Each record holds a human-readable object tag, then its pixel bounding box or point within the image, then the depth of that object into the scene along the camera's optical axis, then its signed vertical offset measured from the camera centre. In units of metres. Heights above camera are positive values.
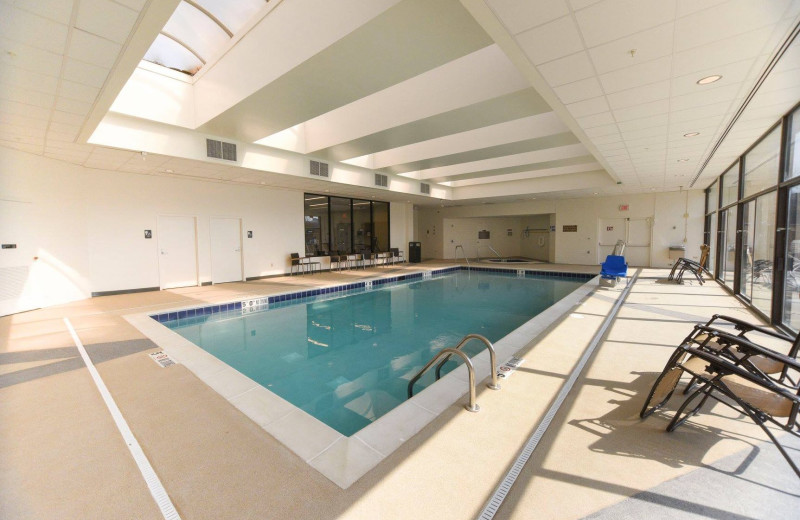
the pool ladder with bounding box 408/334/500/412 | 2.20 -0.93
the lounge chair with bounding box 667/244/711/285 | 7.62 -0.67
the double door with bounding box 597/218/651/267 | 11.44 +0.17
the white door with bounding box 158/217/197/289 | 7.37 -0.18
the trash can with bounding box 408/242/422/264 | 13.62 -0.40
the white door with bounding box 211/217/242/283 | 8.23 -0.17
